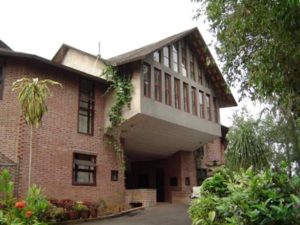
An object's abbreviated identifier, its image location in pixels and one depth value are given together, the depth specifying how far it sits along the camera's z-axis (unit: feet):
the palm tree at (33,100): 29.60
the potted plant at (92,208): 35.94
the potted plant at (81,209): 34.33
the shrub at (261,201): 14.70
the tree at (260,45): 18.56
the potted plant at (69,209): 33.35
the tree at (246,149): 44.16
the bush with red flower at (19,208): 14.50
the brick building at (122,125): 34.76
